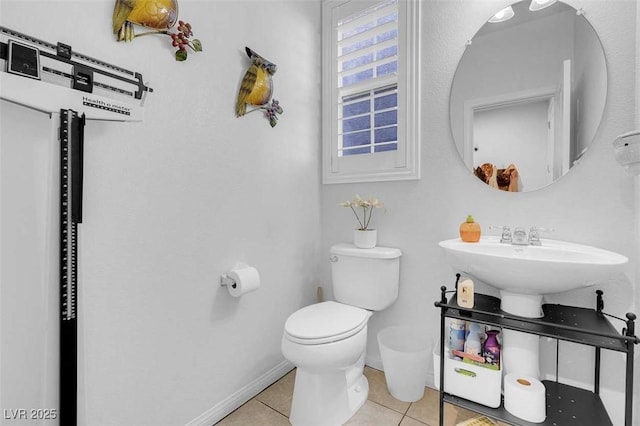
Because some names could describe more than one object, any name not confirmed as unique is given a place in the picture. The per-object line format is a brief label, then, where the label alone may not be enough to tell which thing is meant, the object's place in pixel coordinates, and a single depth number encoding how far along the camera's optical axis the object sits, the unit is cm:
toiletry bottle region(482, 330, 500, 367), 127
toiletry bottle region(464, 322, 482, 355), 132
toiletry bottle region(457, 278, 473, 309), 128
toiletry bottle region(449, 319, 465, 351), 137
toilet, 131
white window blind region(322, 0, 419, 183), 176
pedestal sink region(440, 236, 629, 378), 104
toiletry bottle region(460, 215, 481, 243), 142
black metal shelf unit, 103
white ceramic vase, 179
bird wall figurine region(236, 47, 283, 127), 155
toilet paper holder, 147
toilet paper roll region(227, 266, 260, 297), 144
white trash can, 160
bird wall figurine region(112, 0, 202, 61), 108
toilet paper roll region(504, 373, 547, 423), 115
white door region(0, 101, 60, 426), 88
